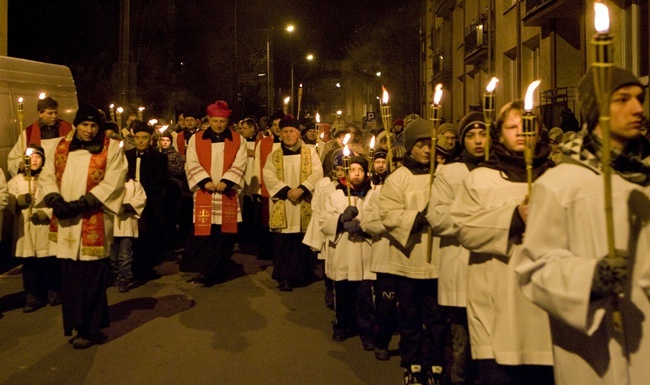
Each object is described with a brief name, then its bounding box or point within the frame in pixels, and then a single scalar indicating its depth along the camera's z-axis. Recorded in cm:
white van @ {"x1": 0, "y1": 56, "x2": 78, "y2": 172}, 1236
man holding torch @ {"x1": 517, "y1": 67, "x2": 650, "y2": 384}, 322
